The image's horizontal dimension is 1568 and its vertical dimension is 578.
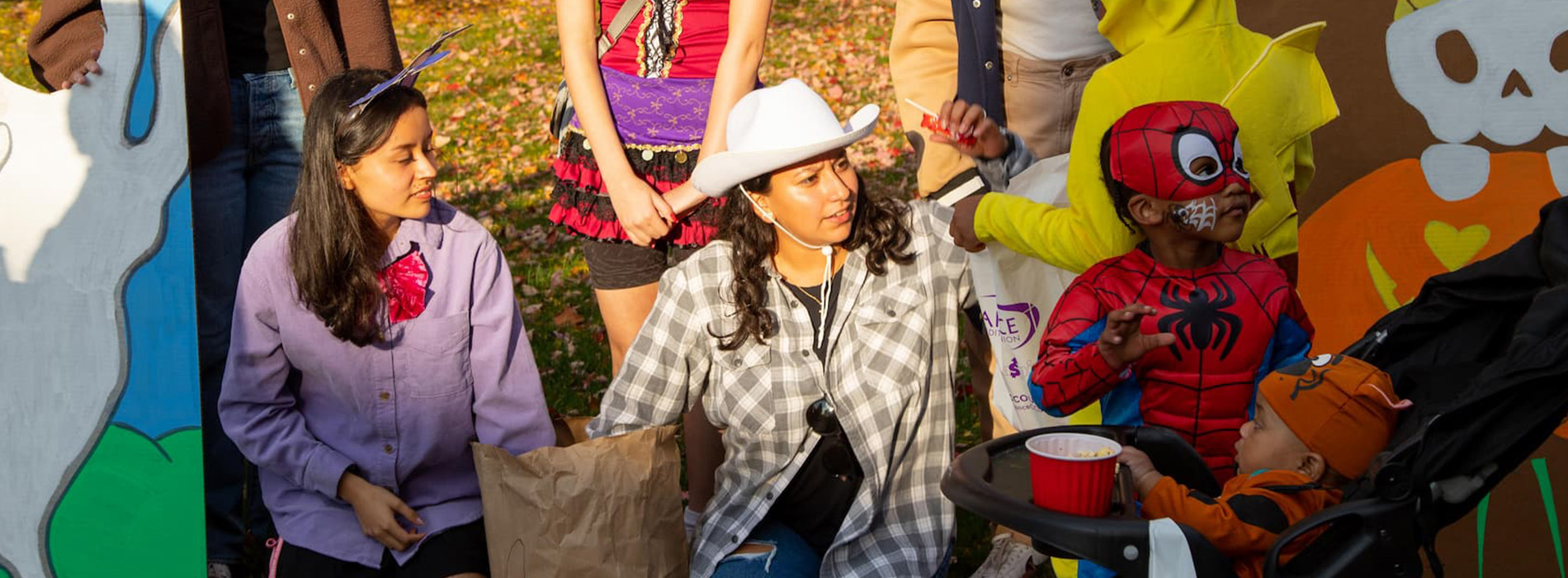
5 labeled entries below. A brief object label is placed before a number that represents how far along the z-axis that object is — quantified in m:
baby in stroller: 2.38
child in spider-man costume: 2.69
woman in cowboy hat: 3.28
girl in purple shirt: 3.32
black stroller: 2.25
